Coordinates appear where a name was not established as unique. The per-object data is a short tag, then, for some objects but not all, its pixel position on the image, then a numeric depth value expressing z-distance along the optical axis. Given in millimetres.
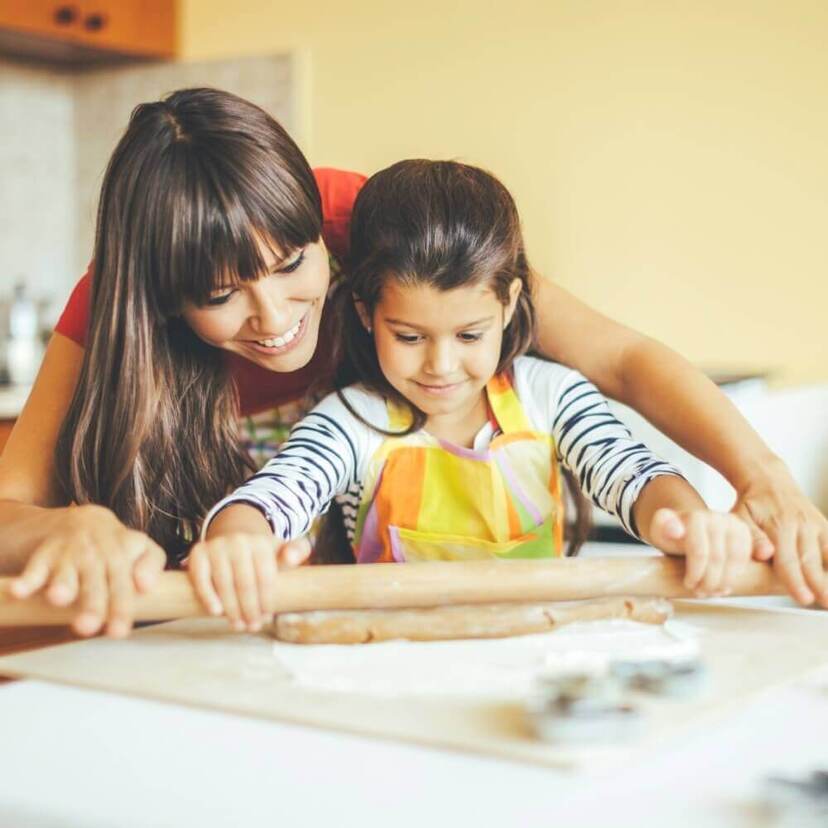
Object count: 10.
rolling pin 910
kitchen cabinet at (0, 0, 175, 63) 2807
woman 1124
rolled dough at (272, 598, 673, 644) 909
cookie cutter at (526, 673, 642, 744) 657
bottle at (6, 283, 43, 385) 2893
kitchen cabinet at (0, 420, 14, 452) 2537
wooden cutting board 695
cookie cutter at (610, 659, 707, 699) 755
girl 1181
